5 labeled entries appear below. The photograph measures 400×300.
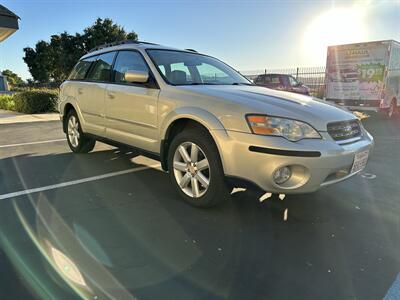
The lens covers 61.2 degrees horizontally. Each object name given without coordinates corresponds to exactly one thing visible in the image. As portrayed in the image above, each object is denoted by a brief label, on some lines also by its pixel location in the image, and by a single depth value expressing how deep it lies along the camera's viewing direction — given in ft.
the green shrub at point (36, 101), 40.40
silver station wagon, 9.48
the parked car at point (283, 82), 52.60
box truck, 41.34
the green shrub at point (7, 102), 44.24
